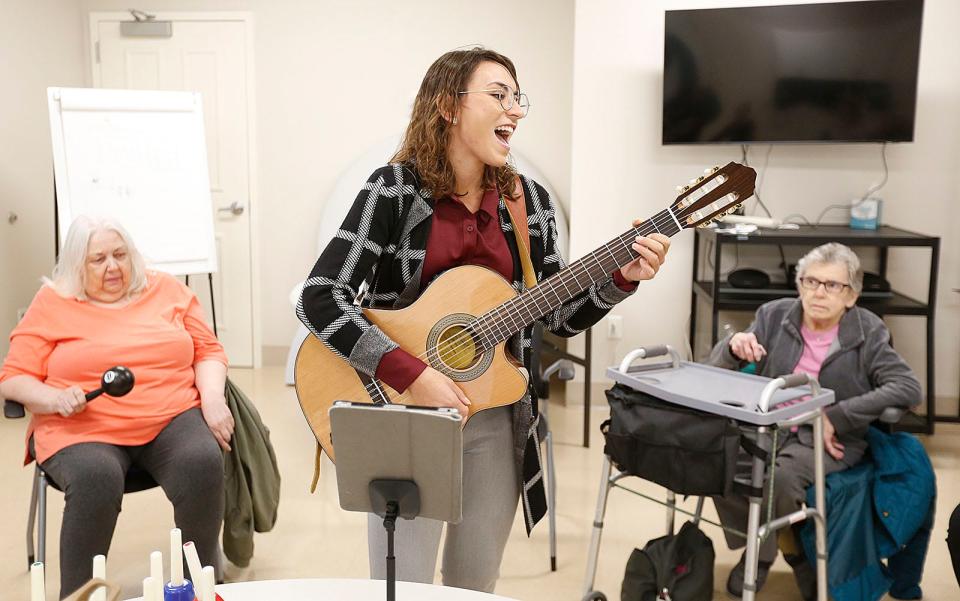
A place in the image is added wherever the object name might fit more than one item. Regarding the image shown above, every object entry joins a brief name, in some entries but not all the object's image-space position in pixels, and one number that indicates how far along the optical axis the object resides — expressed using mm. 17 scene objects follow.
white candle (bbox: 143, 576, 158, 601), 902
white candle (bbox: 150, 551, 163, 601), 893
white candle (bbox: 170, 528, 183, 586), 970
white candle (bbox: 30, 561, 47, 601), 879
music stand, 969
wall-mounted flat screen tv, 3826
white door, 5055
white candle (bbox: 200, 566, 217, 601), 924
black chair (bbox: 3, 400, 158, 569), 2350
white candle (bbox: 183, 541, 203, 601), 955
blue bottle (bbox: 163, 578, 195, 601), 1019
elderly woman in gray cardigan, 2477
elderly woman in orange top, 2250
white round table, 1343
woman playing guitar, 1514
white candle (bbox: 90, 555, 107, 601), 942
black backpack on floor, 2277
